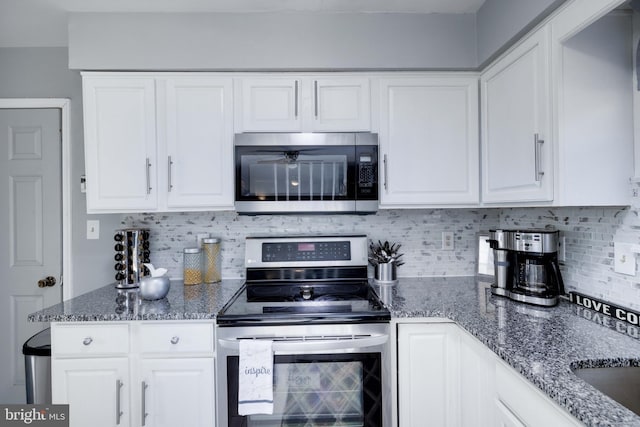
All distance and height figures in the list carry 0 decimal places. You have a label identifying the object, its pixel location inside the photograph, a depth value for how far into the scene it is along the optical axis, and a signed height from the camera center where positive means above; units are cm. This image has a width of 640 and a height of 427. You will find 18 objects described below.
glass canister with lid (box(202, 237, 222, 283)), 207 -28
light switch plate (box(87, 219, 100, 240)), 217 -9
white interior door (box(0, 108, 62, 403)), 217 +5
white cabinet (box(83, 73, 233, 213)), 183 +40
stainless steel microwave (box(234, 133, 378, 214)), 181 +22
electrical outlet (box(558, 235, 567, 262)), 161 -19
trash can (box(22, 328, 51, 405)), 167 -80
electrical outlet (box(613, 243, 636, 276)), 126 -19
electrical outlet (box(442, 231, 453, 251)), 219 -19
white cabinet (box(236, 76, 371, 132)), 185 +61
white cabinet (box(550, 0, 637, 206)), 126 +37
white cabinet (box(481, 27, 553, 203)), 134 +39
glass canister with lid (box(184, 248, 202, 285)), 203 -32
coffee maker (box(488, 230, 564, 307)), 147 -26
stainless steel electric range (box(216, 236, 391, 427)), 145 -67
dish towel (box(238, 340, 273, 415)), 141 -70
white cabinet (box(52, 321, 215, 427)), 149 -70
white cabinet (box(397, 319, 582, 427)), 140 -71
